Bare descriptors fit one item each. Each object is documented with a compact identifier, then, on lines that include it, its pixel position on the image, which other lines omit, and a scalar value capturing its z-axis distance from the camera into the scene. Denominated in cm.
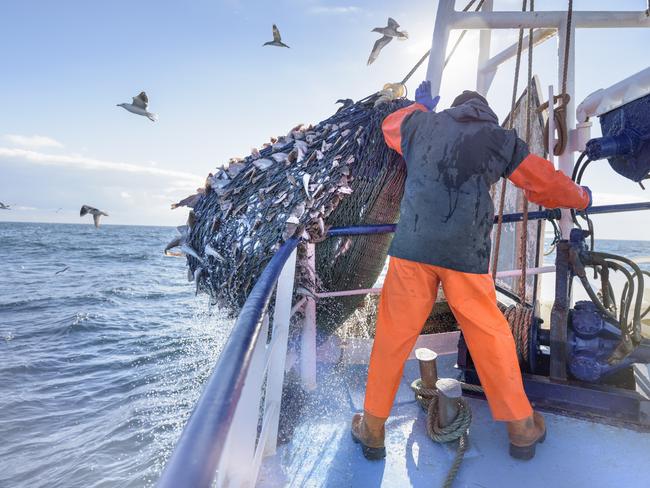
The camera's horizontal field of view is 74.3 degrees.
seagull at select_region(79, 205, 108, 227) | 1069
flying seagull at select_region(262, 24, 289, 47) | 762
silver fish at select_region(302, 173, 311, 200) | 296
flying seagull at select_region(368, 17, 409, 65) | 637
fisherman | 217
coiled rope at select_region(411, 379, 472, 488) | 219
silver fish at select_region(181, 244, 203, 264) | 329
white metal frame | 354
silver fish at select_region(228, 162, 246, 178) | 337
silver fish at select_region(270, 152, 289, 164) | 322
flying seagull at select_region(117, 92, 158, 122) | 738
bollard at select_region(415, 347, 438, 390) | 266
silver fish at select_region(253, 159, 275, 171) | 325
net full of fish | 297
